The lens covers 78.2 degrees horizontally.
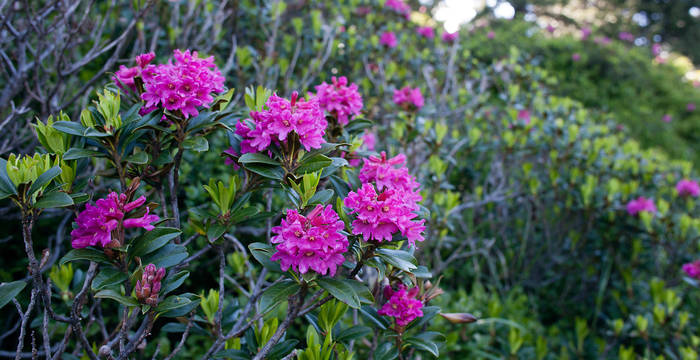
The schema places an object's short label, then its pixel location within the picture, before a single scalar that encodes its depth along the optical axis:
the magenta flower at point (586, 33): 8.50
